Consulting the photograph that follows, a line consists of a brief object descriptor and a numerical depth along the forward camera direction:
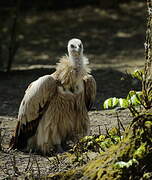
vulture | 12.61
